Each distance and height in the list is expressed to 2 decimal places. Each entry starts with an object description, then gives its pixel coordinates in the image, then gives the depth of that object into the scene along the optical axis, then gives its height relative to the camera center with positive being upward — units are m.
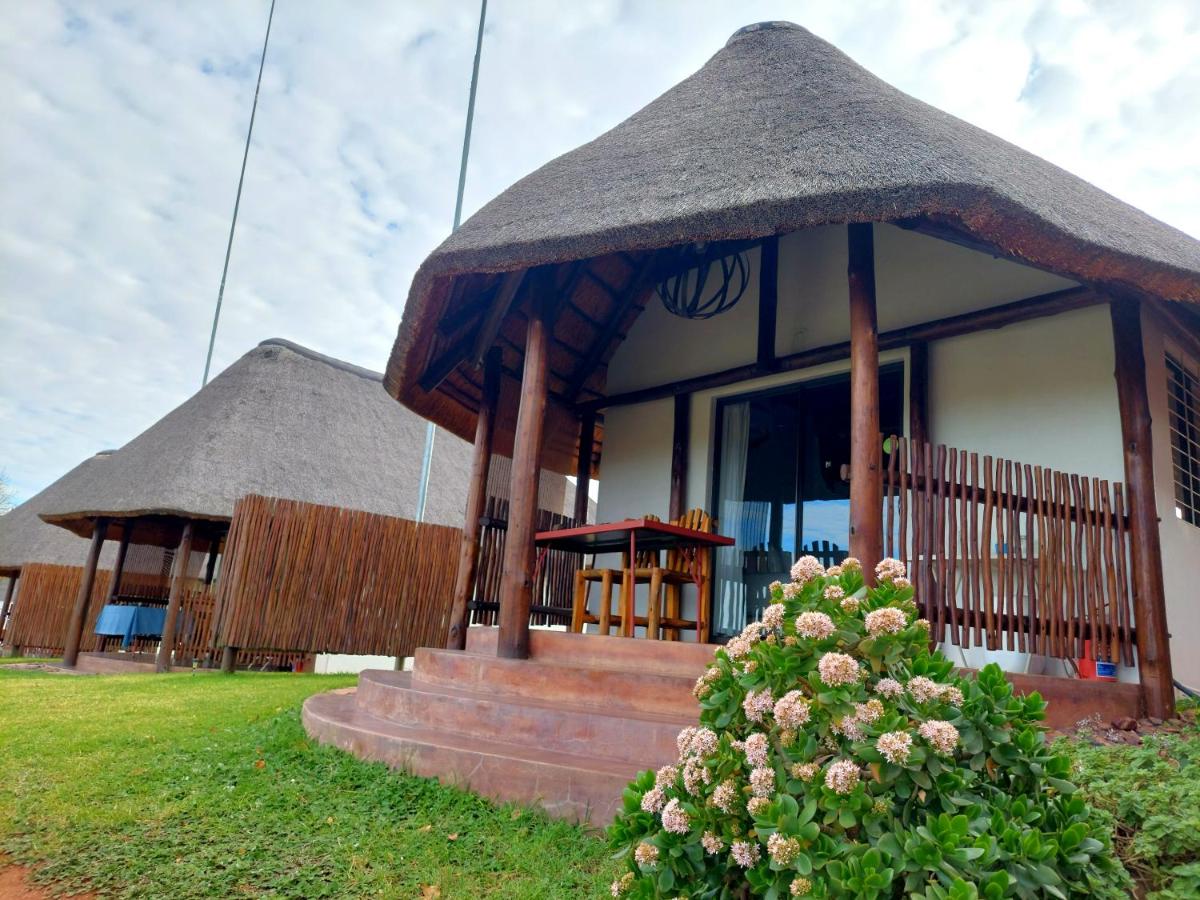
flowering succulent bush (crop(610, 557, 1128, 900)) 1.44 -0.32
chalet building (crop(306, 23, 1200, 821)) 3.72 +1.85
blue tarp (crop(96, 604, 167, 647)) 12.10 -0.71
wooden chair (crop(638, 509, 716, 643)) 4.82 +0.23
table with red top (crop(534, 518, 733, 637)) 4.68 +0.48
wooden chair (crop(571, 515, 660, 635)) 4.91 +0.10
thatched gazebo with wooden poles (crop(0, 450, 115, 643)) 17.53 +0.62
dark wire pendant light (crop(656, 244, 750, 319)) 6.62 +2.93
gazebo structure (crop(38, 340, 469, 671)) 12.13 +2.31
